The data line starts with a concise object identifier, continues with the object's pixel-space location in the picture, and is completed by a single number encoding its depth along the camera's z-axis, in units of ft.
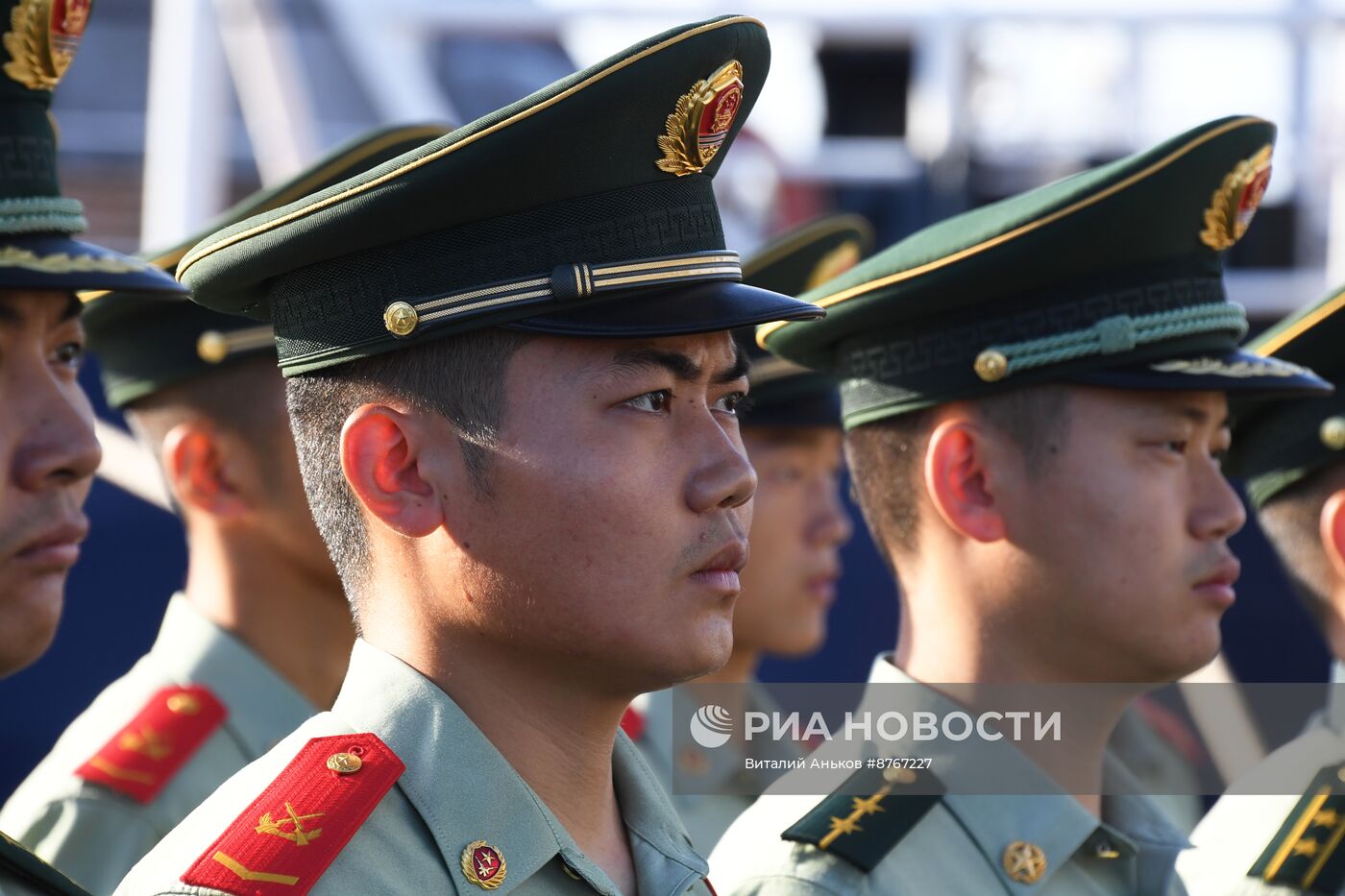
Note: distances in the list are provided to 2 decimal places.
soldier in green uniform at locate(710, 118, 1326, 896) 23.13
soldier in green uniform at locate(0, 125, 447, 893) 29.63
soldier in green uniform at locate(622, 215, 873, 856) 36.63
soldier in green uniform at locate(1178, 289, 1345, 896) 25.85
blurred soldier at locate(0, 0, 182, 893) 21.25
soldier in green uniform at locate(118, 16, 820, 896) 17.43
